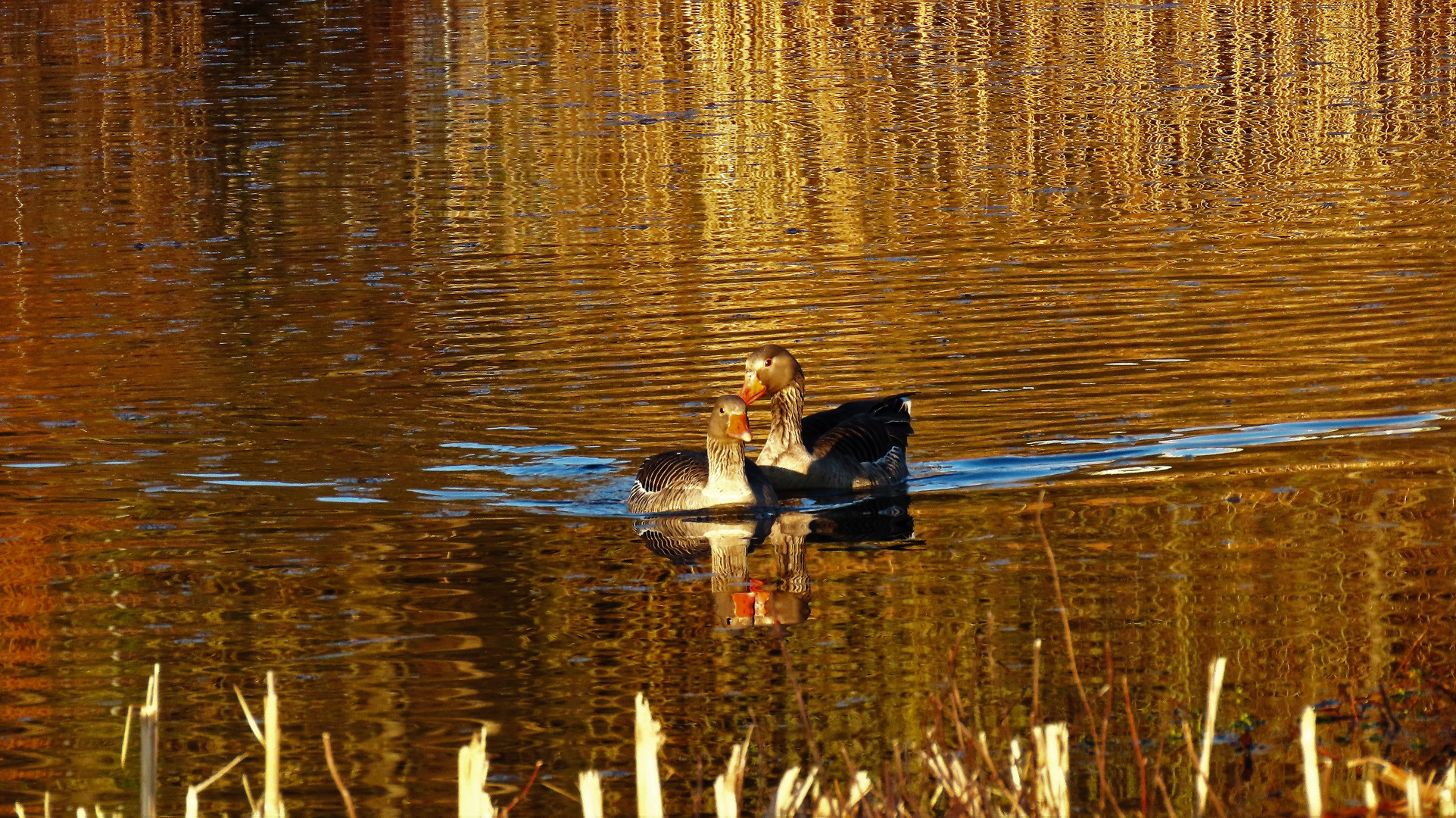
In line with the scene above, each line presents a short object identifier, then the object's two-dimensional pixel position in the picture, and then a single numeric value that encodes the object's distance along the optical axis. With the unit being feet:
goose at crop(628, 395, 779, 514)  83.76
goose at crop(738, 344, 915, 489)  88.38
